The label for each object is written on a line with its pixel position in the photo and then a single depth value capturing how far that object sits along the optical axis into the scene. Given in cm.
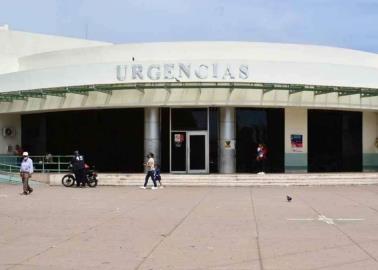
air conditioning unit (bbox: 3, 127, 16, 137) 3622
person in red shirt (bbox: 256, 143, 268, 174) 3095
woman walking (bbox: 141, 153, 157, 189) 2540
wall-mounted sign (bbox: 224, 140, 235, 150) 3073
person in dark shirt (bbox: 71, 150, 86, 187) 2677
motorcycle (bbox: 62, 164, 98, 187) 2714
